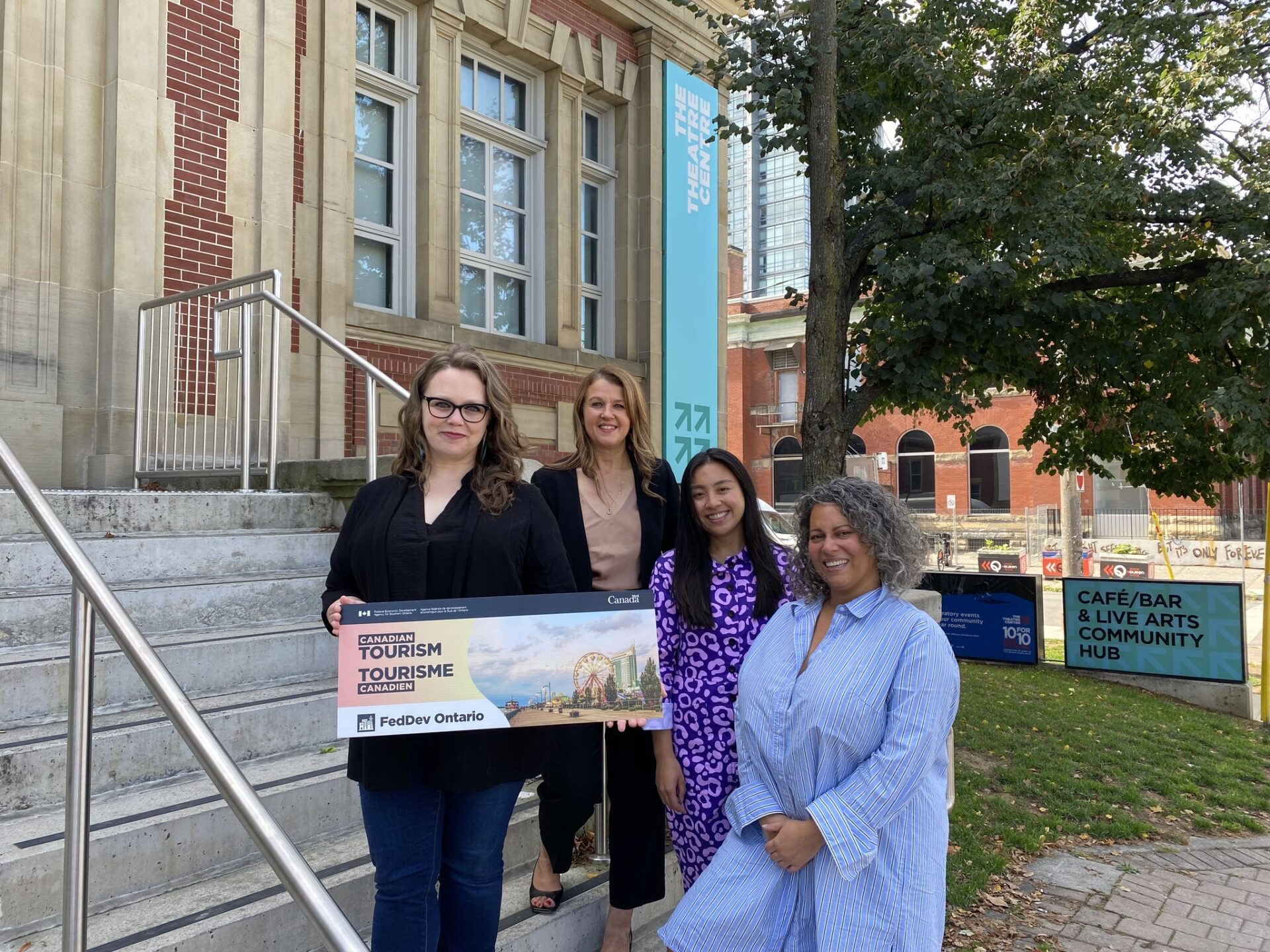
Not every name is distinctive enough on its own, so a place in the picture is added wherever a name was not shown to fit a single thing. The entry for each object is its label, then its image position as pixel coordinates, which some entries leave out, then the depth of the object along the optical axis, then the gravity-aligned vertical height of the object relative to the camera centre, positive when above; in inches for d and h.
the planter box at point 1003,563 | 932.0 -56.5
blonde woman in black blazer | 111.1 -4.7
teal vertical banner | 465.1 +124.6
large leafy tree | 271.3 +96.6
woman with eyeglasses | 84.2 -7.1
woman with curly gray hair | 82.4 -25.0
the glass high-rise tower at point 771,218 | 3538.4 +1143.9
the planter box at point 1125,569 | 878.4 -58.0
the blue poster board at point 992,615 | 459.8 -54.4
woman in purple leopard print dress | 101.2 -13.1
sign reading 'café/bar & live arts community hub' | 410.9 -55.5
